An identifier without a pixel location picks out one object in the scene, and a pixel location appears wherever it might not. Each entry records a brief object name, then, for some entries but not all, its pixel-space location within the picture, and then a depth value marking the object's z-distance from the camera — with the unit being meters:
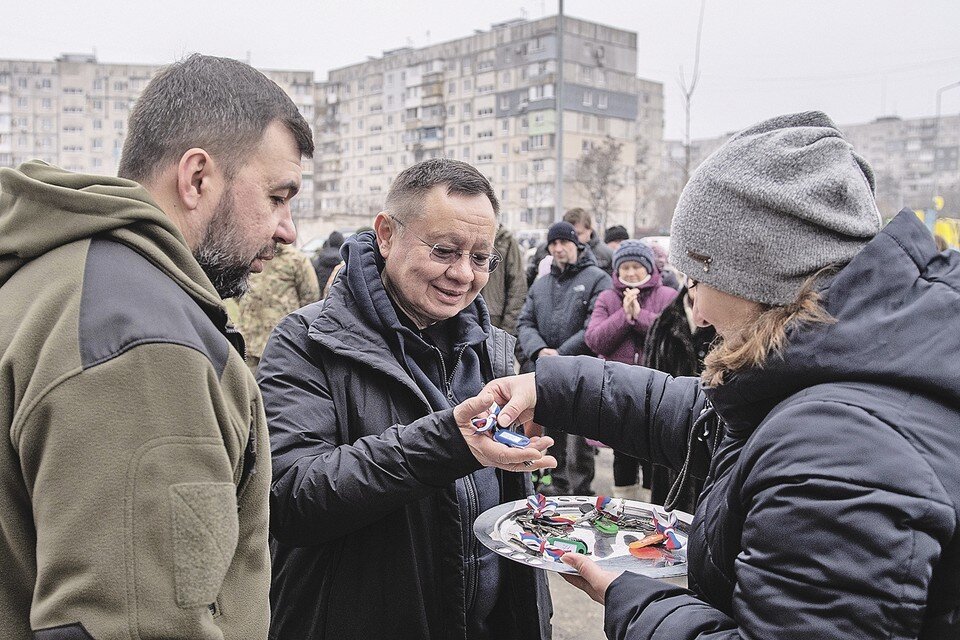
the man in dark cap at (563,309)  5.93
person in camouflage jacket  6.16
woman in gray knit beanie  1.12
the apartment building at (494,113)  63.62
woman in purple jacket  5.64
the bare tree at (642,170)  62.58
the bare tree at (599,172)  40.38
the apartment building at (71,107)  73.25
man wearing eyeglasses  1.90
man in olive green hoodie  1.06
